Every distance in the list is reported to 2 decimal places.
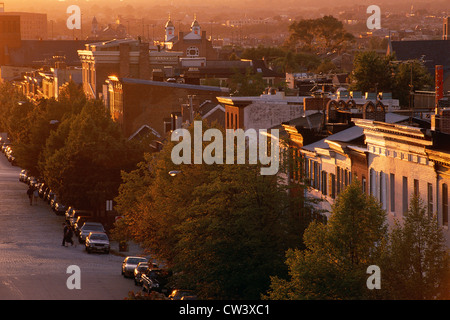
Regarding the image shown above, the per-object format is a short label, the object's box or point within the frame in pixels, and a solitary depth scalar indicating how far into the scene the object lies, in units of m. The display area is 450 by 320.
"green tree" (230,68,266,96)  137.77
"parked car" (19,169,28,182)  126.40
